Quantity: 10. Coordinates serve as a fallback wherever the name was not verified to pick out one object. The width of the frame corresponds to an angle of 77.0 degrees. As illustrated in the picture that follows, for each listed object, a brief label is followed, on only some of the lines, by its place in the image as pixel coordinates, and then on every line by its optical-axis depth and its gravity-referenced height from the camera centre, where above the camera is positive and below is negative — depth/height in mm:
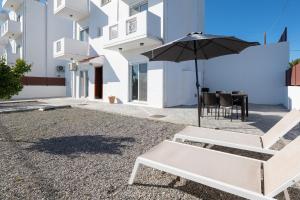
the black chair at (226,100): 7902 -242
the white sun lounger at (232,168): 2055 -1009
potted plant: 14906 -380
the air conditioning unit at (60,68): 23731 +3289
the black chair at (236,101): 8195 -314
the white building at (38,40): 21844 +6607
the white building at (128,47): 12000 +3487
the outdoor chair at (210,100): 8531 -262
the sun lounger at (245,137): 3506 -938
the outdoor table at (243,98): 7757 -155
